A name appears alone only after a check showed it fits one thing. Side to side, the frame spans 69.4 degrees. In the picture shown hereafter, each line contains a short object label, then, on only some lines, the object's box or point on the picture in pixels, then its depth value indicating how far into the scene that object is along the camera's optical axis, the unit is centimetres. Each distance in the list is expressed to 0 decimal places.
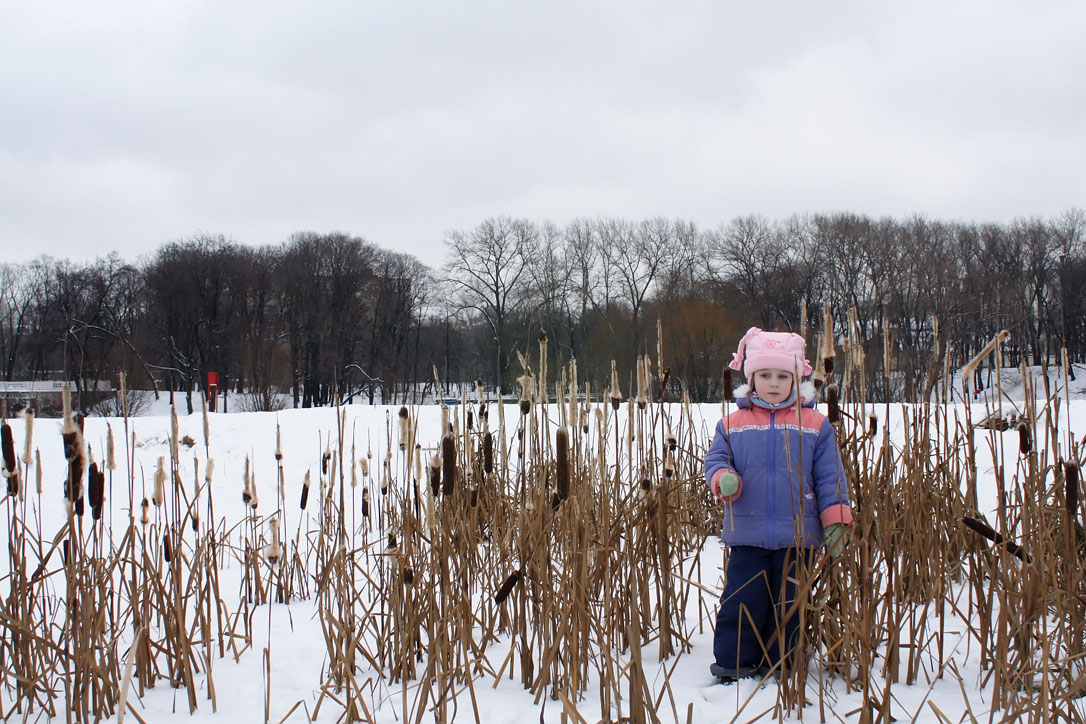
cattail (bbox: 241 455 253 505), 318
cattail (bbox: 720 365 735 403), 284
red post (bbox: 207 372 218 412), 1818
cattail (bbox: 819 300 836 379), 208
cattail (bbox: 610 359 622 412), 291
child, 240
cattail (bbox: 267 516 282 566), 314
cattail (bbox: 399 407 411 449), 260
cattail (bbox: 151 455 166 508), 247
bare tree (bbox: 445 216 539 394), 3547
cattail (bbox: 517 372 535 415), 264
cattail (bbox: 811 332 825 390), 237
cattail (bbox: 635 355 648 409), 307
